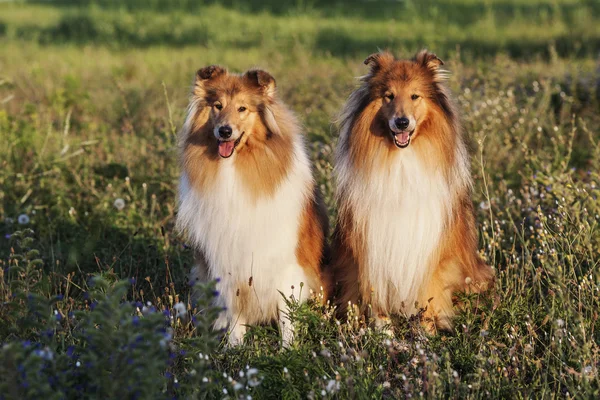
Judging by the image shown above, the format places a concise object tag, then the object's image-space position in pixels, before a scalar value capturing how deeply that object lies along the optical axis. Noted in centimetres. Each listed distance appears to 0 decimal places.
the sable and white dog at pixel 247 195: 460
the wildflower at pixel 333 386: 324
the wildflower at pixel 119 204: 641
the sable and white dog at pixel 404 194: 446
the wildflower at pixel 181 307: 333
